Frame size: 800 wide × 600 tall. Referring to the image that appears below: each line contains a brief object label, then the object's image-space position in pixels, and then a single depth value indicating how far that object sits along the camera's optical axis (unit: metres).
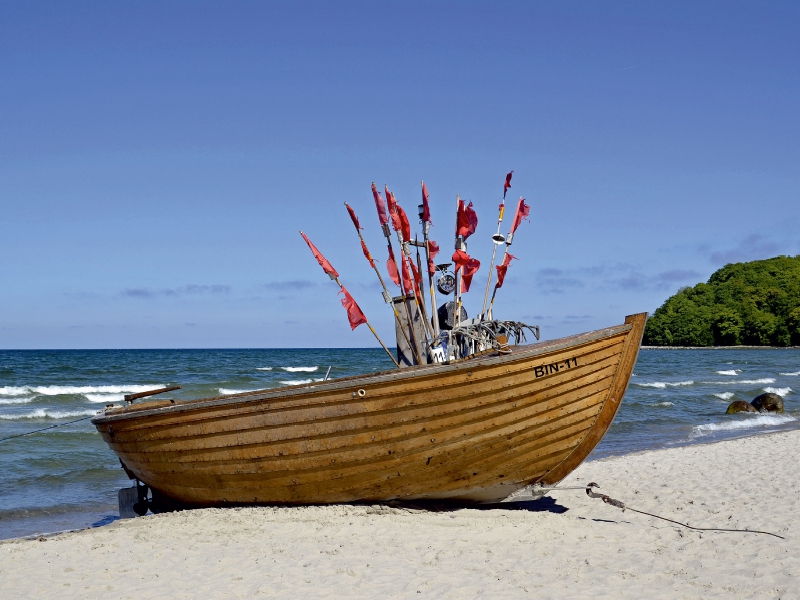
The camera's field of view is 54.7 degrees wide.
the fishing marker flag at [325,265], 8.20
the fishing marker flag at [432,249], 8.26
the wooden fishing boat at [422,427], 6.45
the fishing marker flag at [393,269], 8.22
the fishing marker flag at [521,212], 8.97
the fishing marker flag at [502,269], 8.59
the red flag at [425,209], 8.23
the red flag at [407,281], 8.16
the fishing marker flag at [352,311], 8.02
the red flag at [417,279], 8.08
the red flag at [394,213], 8.16
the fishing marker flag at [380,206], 8.12
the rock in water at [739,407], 19.80
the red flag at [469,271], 8.20
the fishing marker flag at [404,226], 8.30
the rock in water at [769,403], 19.56
